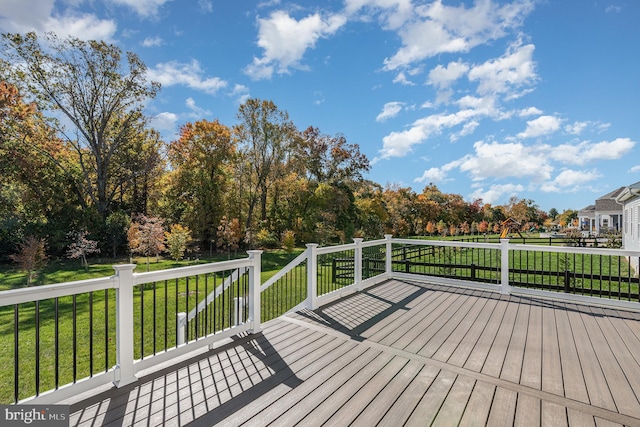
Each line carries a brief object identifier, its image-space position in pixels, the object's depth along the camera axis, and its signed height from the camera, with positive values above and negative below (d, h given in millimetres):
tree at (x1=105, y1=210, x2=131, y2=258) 17188 -911
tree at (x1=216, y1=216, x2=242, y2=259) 17747 -1147
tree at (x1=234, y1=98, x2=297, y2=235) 21828 +5177
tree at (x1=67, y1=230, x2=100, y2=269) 14342 -1572
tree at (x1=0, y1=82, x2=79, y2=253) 15578 +1847
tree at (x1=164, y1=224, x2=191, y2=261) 14758 -1381
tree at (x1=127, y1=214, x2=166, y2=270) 13719 -1138
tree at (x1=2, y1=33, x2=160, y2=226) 16750 +7297
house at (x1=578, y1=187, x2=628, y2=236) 20492 -148
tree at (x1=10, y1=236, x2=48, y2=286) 11096 -1664
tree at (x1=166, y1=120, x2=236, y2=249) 19469 +2436
